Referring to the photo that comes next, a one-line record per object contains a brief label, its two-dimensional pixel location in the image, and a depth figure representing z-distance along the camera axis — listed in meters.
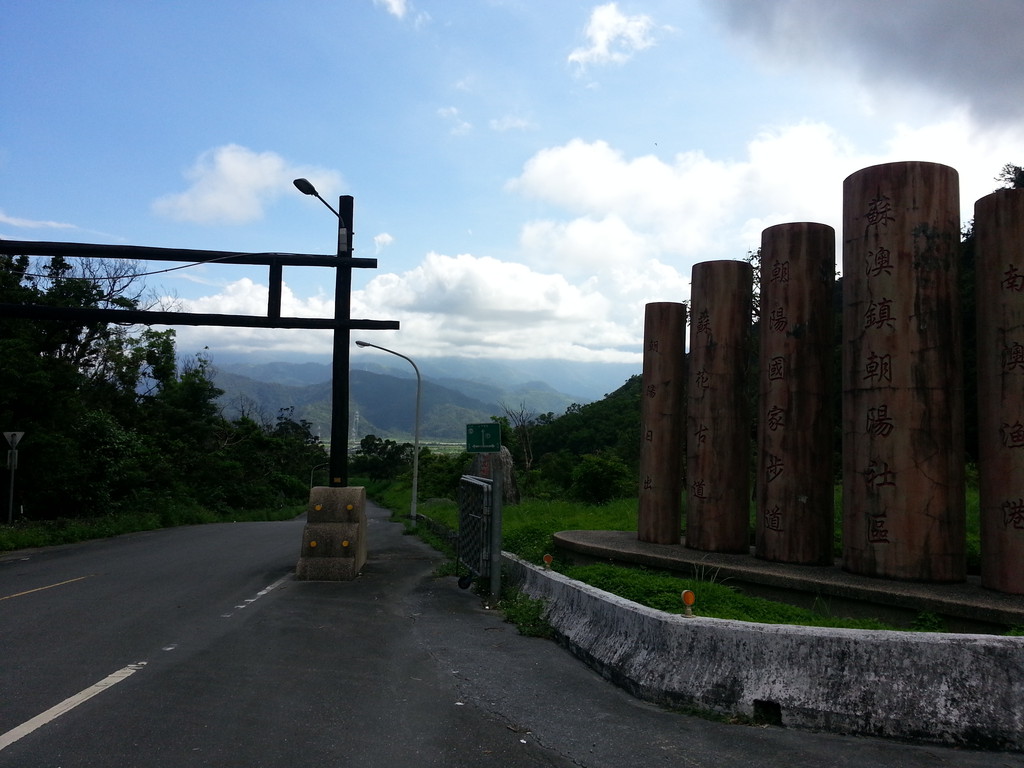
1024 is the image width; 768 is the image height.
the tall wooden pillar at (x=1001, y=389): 7.14
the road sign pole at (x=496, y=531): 10.89
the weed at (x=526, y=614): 8.84
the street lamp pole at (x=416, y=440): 30.78
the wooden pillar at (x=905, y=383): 7.85
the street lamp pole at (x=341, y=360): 15.25
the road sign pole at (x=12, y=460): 20.62
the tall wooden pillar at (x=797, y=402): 9.20
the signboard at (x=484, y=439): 11.38
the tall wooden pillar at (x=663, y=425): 11.26
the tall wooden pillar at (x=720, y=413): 10.28
